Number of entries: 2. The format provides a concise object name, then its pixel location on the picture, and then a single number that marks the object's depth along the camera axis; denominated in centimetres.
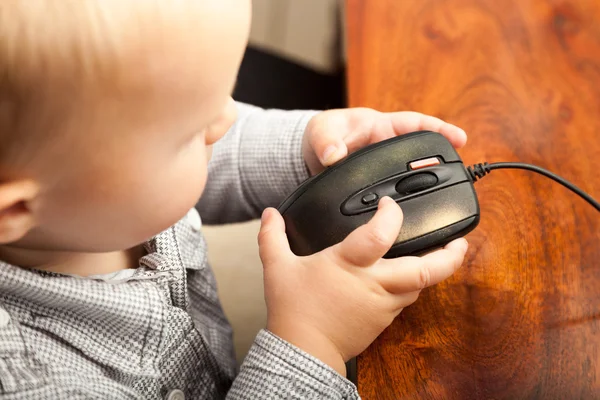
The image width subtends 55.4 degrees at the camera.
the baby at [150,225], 28
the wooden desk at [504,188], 40
